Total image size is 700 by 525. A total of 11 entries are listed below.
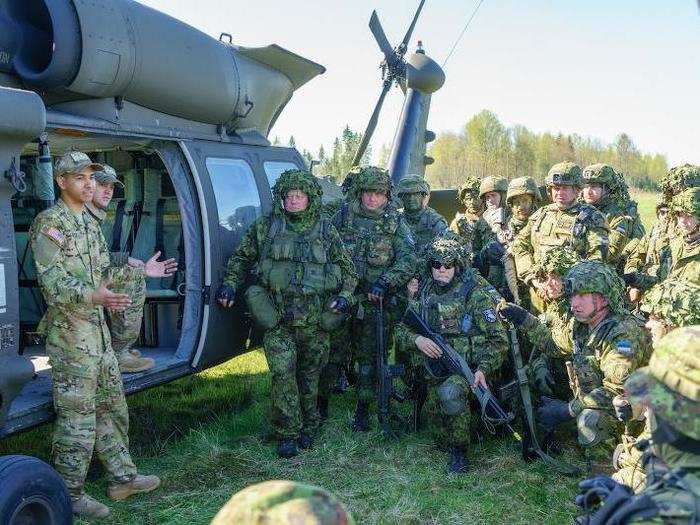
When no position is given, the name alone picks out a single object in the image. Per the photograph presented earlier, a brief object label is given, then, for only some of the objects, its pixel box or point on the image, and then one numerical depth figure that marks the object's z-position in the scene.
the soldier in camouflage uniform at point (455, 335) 5.03
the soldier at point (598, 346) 4.28
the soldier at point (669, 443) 1.84
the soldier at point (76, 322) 3.88
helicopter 3.61
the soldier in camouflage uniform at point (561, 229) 6.24
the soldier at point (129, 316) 4.74
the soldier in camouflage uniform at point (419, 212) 6.69
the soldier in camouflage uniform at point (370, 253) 5.89
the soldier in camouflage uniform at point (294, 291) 5.27
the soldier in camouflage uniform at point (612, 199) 6.69
